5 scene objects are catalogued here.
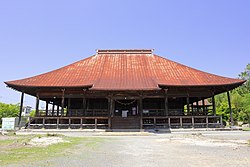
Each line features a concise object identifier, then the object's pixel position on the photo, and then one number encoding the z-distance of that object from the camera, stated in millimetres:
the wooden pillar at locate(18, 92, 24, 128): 17516
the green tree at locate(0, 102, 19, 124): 27753
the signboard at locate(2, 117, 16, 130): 17605
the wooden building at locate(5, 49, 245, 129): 16406
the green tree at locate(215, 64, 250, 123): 29169
